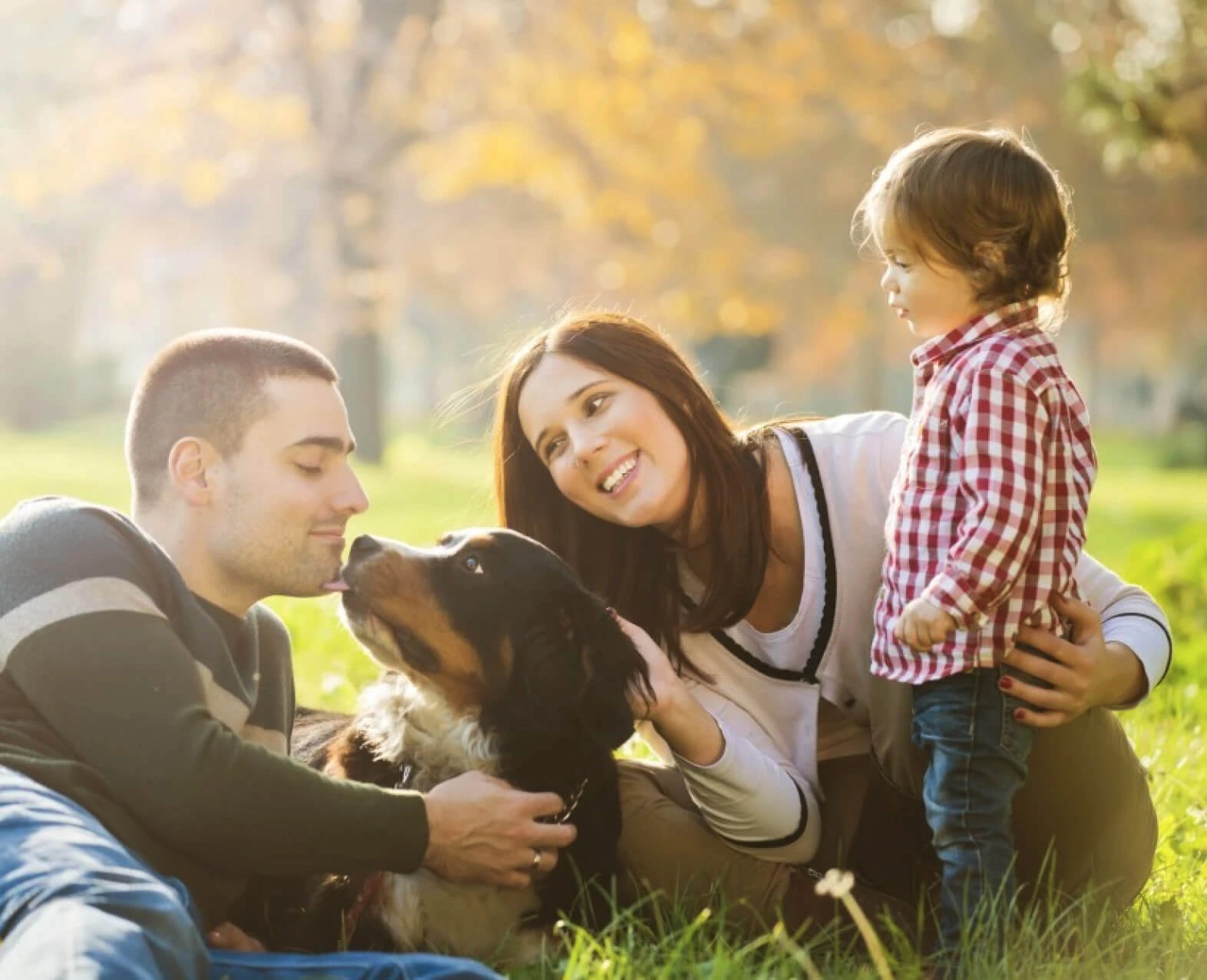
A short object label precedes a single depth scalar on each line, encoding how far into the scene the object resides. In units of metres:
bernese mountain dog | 3.18
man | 2.38
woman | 3.36
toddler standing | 2.97
